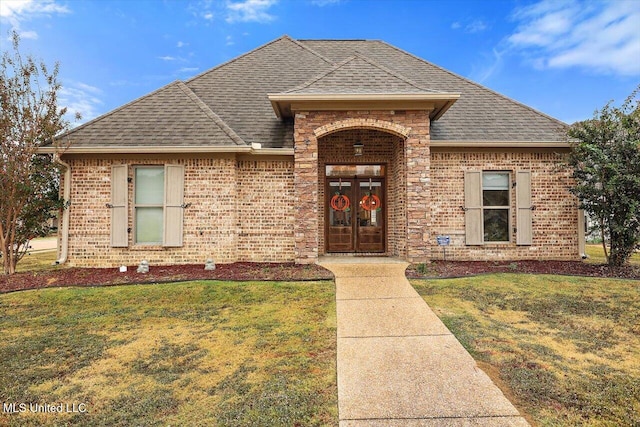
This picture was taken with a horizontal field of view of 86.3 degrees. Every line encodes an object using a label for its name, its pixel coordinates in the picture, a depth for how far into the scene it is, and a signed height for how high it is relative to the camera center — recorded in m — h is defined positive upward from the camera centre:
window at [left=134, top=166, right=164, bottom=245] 8.36 +0.55
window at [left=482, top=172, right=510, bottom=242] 8.98 +0.61
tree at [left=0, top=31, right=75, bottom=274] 7.40 +1.38
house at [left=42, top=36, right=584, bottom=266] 7.95 +1.12
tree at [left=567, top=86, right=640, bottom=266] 7.45 +1.13
